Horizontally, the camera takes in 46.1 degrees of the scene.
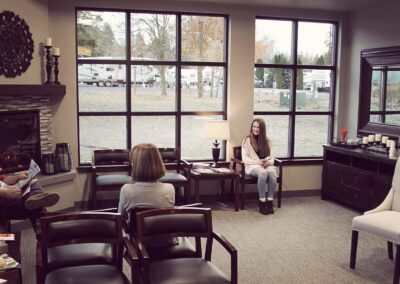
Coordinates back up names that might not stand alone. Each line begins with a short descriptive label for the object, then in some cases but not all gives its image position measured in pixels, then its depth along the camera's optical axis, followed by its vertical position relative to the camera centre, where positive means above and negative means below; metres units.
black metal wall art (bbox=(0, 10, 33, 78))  4.88 +0.48
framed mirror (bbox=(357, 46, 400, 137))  5.77 +0.02
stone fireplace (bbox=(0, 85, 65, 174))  5.05 -0.23
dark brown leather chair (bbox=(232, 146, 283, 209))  5.84 -1.01
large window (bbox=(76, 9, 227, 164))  5.89 +0.17
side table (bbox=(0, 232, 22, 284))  2.36 -0.97
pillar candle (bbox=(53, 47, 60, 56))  5.36 +0.45
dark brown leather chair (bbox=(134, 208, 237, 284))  2.67 -0.90
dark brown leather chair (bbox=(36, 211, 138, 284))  2.66 -0.96
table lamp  5.95 -0.47
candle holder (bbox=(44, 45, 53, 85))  5.34 +0.29
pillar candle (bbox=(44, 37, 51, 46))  5.25 +0.55
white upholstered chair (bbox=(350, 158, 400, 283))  3.62 -1.03
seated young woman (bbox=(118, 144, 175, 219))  3.21 -0.65
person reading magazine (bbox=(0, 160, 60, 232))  3.75 -0.87
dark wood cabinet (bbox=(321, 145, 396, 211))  5.36 -1.01
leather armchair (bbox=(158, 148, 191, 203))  5.56 -0.98
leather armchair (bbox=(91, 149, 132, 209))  5.37 -0.93
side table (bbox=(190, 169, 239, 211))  5.67 -1.02
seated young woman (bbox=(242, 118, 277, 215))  5.75 -0.86
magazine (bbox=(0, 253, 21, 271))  2.45 -0.91
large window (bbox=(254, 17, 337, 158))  6.50 +0.15
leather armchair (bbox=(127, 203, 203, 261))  3.03 -1.03
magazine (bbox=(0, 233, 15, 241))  2.81 -0.89
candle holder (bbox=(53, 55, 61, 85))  5.43 +0.24
